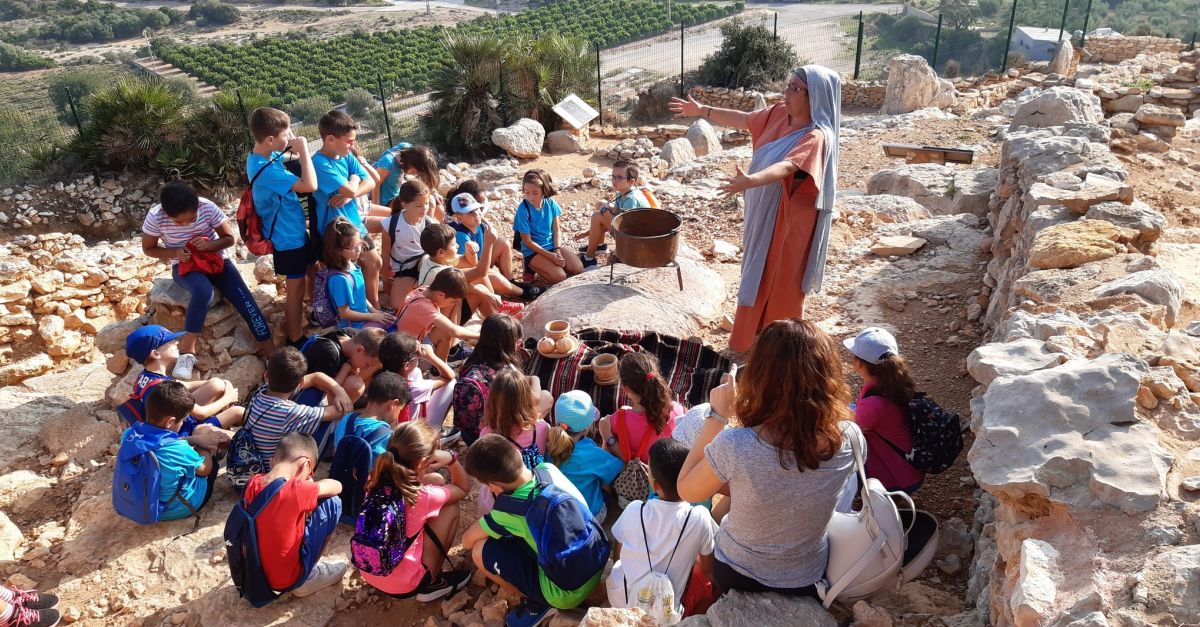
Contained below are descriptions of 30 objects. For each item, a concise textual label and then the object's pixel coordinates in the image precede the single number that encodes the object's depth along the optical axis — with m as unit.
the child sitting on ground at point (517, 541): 2.94
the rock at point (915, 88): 13.66
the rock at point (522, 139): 12.02
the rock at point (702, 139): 12.12
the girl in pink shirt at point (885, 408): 3.29
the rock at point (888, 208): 7.33
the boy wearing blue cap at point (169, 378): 4.15
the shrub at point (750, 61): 19.45
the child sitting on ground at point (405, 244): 5.64
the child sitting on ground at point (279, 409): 3.91
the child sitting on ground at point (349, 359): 4.39
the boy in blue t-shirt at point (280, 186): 4.93
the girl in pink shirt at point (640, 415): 3.60
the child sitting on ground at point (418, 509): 3.21
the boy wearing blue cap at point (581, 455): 3.59
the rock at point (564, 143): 12.97
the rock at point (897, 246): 6.27
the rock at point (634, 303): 5.26
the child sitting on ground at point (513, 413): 3.51
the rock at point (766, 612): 2.50
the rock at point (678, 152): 11.21
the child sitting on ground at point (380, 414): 3.71
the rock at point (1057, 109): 8.41
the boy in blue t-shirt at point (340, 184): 5.20
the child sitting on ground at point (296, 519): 3.20
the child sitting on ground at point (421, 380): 4.16
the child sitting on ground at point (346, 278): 4.95
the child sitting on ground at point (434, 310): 4.76
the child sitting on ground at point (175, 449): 3.71
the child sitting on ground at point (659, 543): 2.86
